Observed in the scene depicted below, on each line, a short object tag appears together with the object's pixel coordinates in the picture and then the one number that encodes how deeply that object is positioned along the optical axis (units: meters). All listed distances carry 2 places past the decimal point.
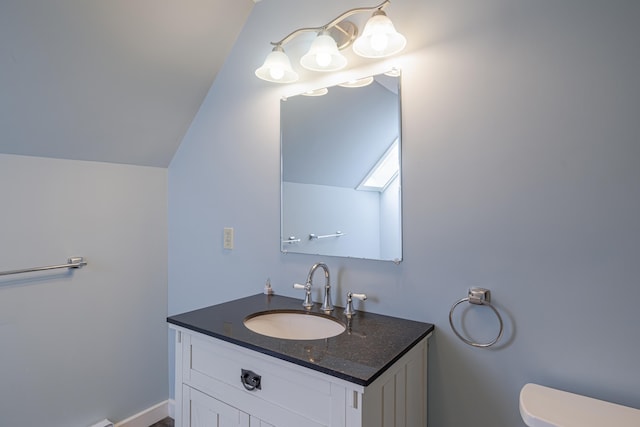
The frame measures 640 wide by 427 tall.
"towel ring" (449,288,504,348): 1.15
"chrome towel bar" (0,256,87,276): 1.60
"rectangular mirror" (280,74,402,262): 1.39
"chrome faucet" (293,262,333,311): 1.47
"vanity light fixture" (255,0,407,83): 1.22
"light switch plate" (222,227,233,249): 1.89
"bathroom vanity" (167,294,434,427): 0.95
